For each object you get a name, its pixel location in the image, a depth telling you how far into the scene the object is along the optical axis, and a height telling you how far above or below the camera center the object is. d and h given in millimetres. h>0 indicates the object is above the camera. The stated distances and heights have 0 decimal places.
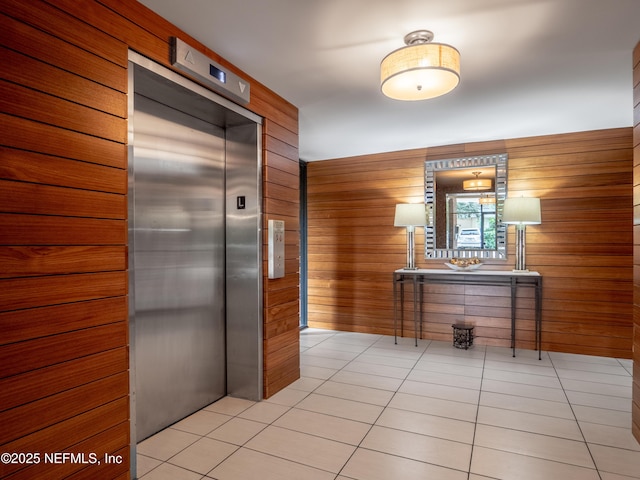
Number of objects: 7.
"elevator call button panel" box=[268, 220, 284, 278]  3105 -55
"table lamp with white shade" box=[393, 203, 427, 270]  4727 +313
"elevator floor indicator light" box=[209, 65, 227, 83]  2486 +1091
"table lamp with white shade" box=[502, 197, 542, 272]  4199 +310
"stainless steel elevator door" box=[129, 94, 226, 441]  2523 -153
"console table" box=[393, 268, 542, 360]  4211 -472
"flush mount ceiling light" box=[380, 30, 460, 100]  2188 +976
